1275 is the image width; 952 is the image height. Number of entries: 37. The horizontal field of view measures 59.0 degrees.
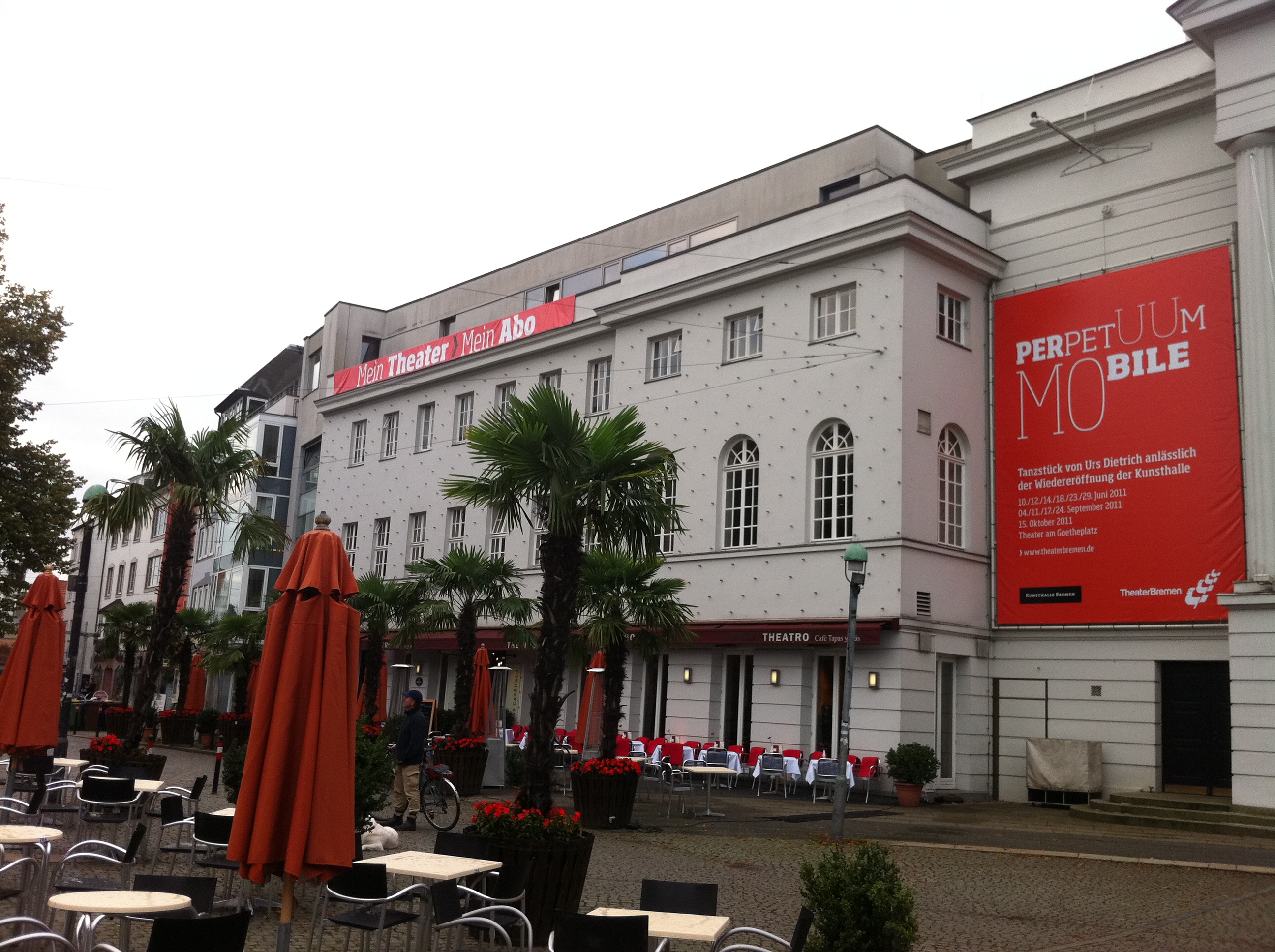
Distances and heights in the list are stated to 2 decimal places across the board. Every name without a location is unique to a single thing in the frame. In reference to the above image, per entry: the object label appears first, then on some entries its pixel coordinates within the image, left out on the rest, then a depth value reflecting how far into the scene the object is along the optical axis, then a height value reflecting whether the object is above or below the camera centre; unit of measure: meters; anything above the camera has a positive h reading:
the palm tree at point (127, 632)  39.69 +0.86
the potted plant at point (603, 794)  16.81 -1.66
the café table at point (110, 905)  5.79 -1.31
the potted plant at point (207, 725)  32.78 -1.88
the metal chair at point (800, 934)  6.18 -1.31
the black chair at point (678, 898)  7.02 -1.31
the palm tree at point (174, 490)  17.64 +2.69
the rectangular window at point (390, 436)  39.97 +8.20
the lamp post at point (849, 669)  15.54 +0.34
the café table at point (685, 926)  6.39 -1.39
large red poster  21.02 +5.07
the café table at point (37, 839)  7.66 -1.27
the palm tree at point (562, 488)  12.11 +2.14
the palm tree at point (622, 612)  18.92 +1.20
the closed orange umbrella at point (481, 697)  24.62 -0.49
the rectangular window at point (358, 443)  41.66 +8.23
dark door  20.77 -0.26
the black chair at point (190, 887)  6.48 -1.31
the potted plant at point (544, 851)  9.07 -1.39
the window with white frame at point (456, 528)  35.53 +4.56
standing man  14.97 -1.21
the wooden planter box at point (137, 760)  15.52 -1.44
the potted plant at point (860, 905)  6.72 -1.25
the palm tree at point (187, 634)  37.47 +0.83
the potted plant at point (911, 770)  20.89 -1.32
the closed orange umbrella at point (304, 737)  6.56 -0.42
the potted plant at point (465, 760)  19.94 -1.52
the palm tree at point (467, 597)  24.62 +1.77
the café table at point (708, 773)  18.30 -1.41
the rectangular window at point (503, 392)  34.91 +8.70
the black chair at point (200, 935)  5.15 -1.26
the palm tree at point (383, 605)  27.53 +1.56
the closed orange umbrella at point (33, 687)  12.77 -0.42
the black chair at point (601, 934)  5.91 -1.31
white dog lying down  12.35 -1.86
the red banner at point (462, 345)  33.91 +10.68
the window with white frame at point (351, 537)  40.44 +4.65
